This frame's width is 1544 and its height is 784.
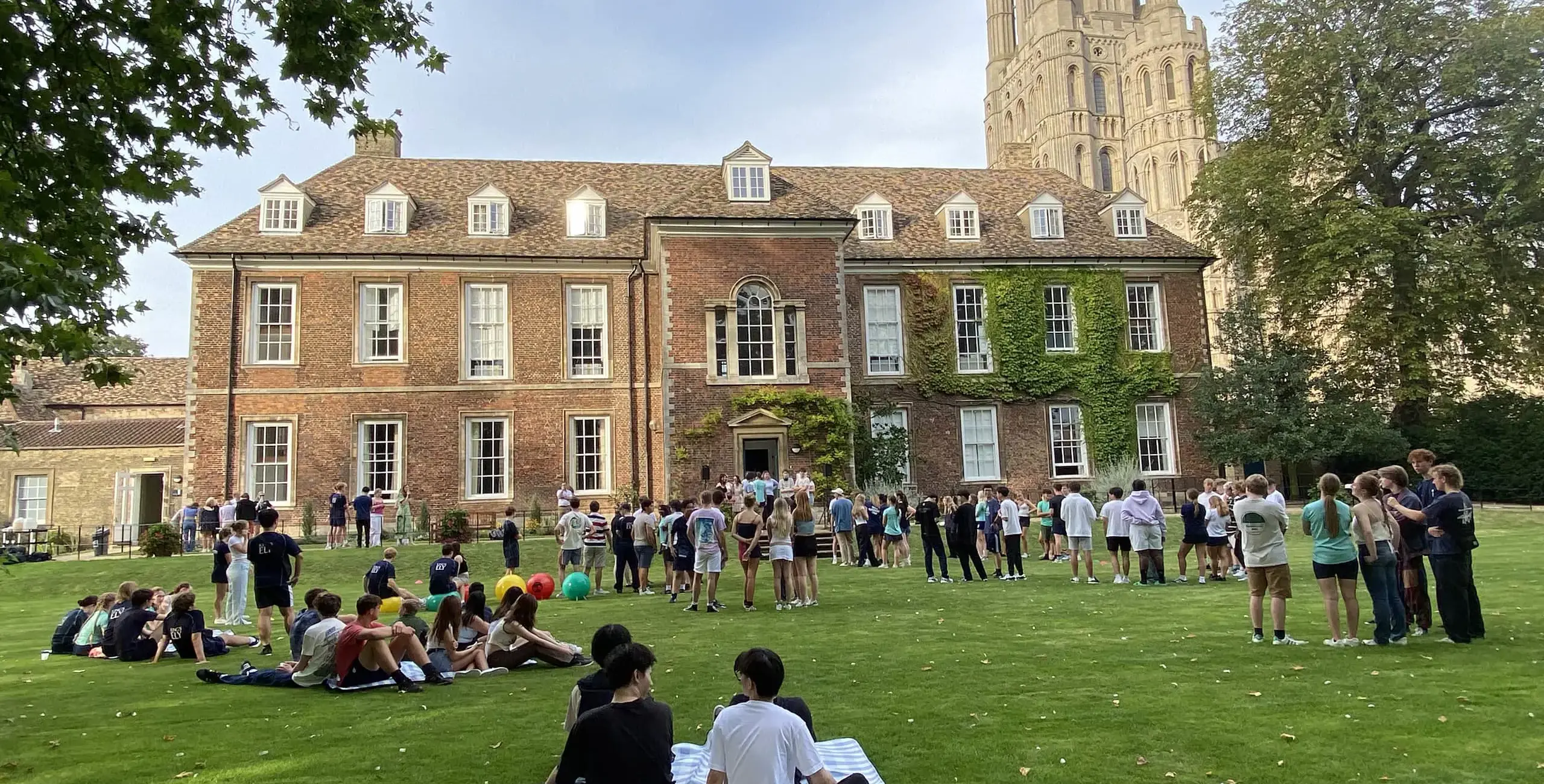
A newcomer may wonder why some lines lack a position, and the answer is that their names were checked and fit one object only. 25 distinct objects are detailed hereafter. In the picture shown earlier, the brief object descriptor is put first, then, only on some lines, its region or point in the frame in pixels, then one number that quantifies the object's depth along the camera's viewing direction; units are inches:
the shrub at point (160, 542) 901.2
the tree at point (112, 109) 245.8
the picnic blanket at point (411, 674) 347.3
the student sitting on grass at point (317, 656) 348.8
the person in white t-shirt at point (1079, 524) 619.5
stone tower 2977.4
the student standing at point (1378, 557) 356.2
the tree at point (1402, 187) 1107.9
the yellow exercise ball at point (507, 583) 527.5
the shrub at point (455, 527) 927.7
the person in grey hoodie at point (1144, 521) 589.3
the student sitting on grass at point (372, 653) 338.6
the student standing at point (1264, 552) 366.9
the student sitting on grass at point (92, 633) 454.3
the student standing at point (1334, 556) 354.9
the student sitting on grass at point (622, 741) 171.6
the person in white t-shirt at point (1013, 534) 658.2
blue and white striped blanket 213.8
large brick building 1050.7
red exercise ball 565.6
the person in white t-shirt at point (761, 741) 167.9
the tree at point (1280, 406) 1163.3
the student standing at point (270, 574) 433.4
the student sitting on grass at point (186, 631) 420.2
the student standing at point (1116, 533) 601.6
